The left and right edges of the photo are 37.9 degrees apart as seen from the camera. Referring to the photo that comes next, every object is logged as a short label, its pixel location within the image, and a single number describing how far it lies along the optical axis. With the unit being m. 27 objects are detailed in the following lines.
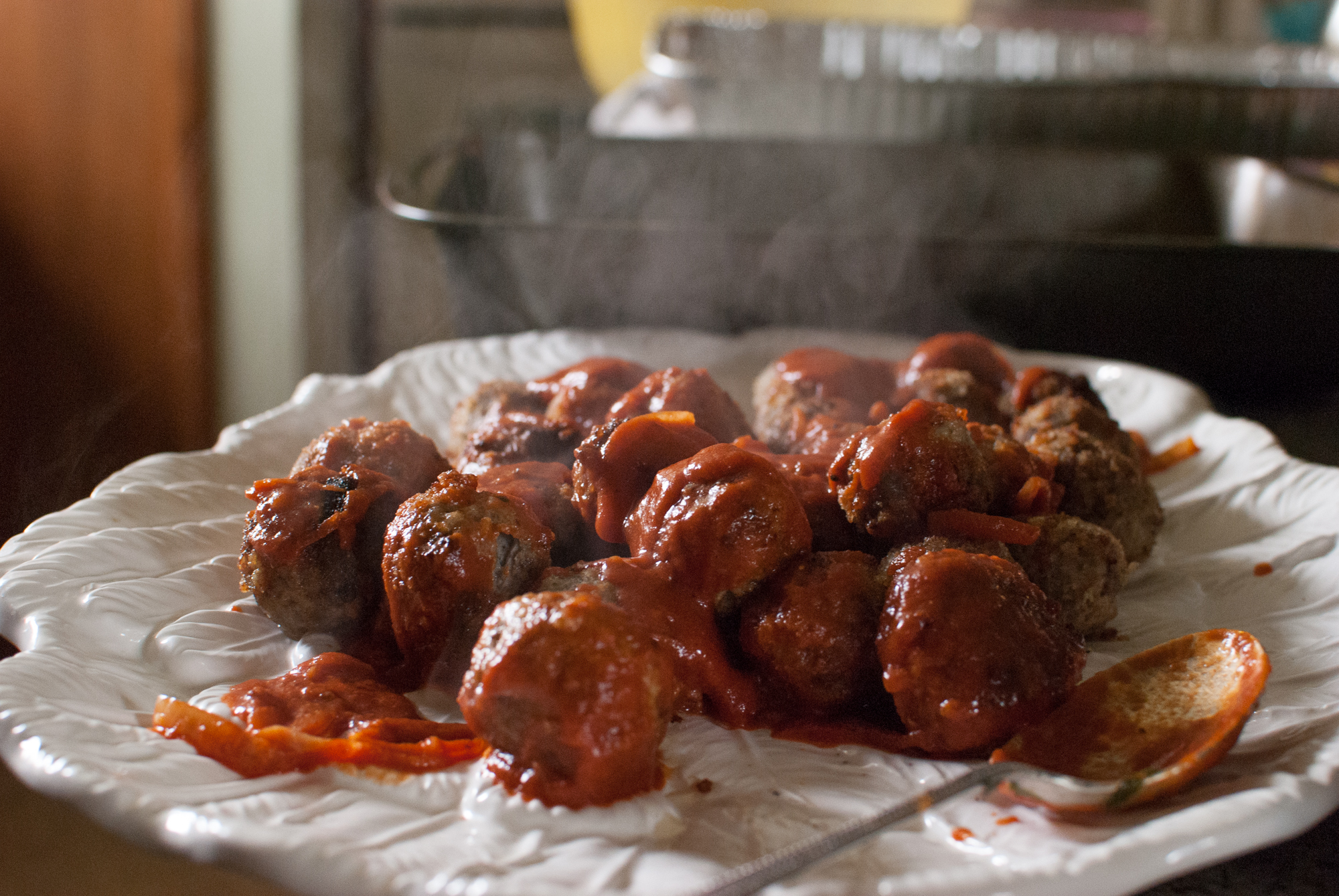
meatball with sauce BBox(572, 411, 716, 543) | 0.46
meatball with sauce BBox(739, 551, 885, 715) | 0.43
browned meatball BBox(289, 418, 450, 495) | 0.48
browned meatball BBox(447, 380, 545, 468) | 0.55
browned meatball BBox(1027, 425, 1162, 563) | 0.49
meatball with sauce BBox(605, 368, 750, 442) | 0.51
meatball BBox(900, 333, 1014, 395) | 0.58
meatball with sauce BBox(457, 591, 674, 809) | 0.39
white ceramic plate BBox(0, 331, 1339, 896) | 0.36
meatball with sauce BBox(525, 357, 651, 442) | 0.54
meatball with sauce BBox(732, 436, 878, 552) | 0.46
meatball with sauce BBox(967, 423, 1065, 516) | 0.47
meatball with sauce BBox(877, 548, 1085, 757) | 0.41
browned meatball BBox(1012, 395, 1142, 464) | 0.53
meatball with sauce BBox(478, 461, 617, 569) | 0.47
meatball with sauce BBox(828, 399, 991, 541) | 0.45
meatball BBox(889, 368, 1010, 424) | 0.55
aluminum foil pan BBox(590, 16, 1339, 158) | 0.92
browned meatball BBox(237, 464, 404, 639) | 0.44
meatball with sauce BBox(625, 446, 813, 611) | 0.43
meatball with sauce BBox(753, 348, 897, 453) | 0.54
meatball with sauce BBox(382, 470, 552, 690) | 0.43
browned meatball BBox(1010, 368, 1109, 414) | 0.55
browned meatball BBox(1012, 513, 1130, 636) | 0.46
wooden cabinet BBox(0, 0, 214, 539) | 0.59
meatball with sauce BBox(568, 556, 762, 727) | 0.43
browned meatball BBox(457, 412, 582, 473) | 0.51
